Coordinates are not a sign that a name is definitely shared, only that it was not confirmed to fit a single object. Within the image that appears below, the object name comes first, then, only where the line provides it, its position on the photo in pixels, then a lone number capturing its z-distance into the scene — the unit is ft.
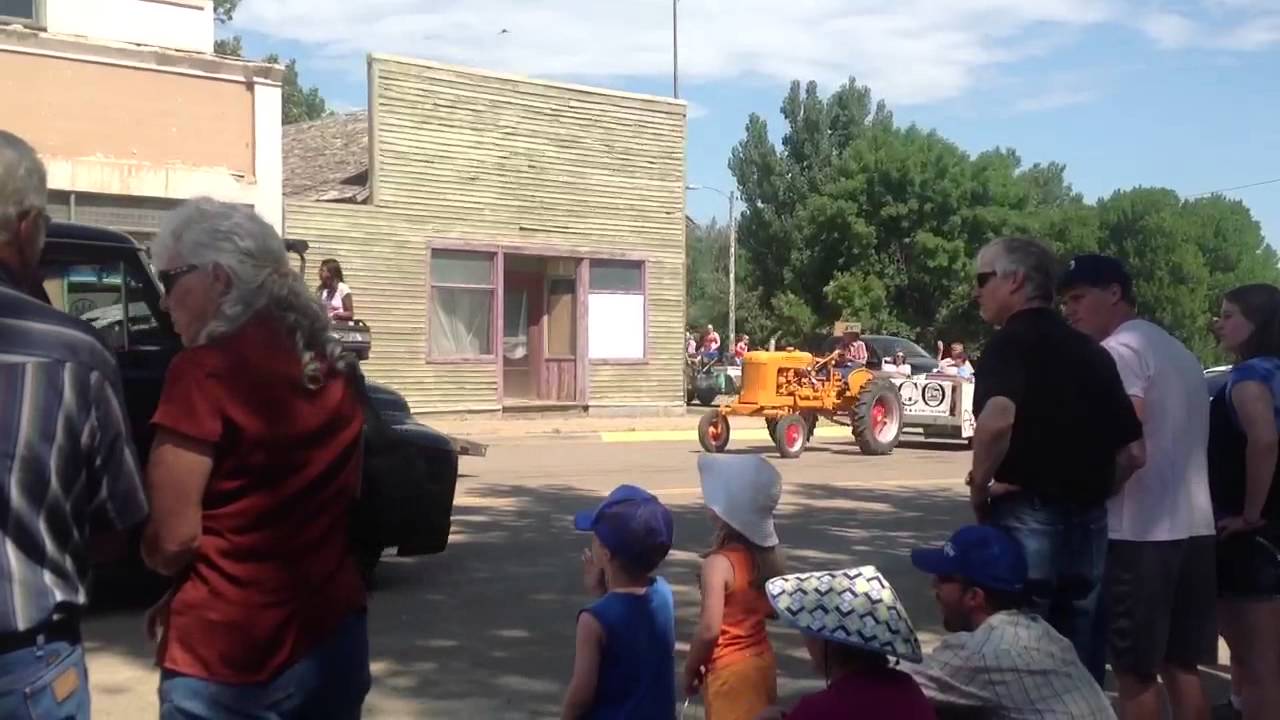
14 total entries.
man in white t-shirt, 16.74
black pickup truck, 25.27
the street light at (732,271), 166.30
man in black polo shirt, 15.08
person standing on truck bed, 48.06
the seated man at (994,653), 12.05
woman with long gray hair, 9.81
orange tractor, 64.18
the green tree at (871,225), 176.14
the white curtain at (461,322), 84.38
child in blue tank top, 12.55
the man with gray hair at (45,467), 8.79
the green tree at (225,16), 223.71
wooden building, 80.69
